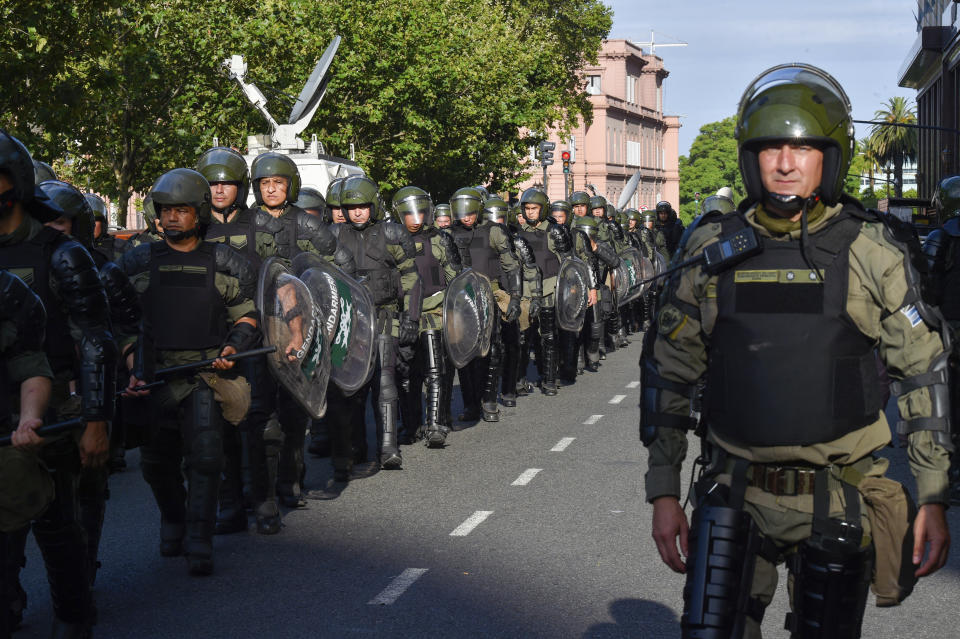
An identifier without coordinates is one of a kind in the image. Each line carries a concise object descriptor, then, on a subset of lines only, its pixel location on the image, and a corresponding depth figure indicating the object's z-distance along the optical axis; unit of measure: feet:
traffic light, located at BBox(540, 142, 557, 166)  111.45
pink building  333.01
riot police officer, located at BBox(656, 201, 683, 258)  80.89
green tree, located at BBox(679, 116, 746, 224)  460.96
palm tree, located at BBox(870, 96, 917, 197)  315.58
